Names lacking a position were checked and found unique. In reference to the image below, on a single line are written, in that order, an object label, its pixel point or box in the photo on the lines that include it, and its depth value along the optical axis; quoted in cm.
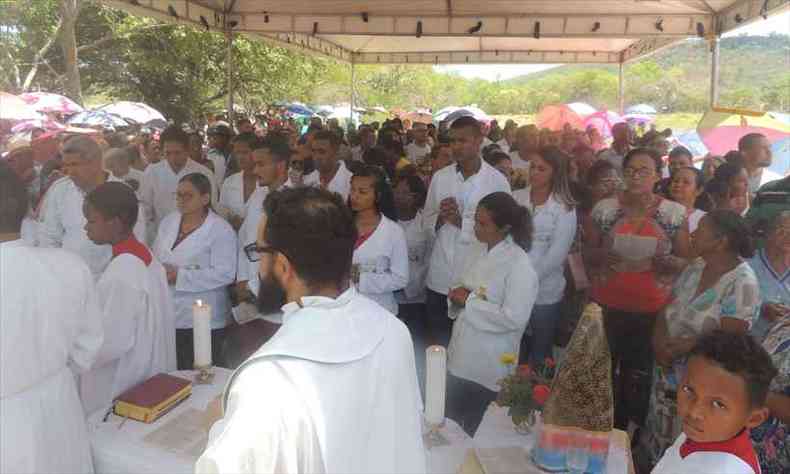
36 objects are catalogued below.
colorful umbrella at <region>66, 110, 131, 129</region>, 1482
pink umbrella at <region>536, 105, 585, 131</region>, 1282
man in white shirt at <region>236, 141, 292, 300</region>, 400
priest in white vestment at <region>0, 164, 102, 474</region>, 203
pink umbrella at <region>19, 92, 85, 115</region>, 1545
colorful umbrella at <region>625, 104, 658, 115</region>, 2584
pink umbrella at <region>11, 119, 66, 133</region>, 1286
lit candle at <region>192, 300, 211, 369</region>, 243
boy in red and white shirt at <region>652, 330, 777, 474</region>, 166
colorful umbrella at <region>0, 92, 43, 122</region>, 1202
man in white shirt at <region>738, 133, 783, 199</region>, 512
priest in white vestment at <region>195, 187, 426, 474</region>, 120
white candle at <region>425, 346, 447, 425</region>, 207
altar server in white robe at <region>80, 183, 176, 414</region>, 268
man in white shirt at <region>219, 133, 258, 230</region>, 464
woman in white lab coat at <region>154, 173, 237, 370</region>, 346
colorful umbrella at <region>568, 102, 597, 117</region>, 1418
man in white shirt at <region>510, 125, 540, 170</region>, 722
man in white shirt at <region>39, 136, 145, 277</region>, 376
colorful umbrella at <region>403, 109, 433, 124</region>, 2316
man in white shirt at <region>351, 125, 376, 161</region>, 829
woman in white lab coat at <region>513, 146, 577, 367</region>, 391
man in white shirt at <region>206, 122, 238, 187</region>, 691
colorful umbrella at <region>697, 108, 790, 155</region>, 632
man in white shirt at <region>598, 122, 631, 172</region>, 749
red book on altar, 229
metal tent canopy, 866
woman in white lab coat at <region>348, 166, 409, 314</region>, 341
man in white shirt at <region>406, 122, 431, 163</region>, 958
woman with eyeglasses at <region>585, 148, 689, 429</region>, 354
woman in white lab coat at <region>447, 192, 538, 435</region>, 292
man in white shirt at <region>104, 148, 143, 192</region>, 544
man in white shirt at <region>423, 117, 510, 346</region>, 407
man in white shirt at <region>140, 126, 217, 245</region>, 540
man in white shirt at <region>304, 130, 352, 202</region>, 479
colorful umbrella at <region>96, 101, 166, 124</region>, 1552
